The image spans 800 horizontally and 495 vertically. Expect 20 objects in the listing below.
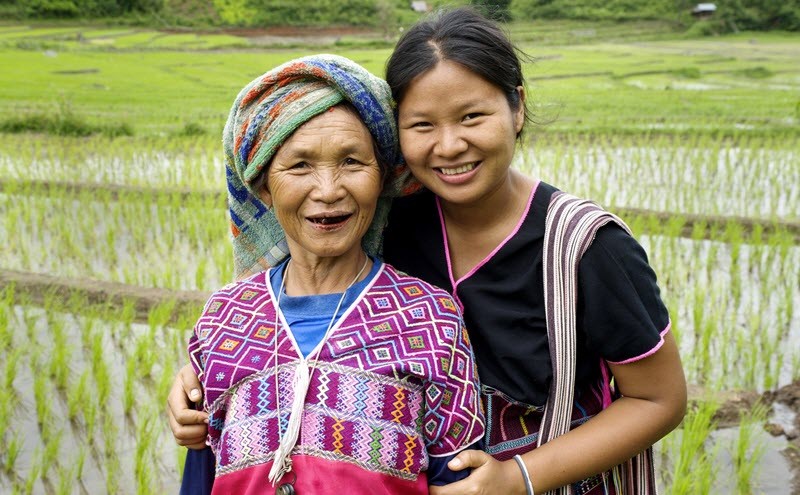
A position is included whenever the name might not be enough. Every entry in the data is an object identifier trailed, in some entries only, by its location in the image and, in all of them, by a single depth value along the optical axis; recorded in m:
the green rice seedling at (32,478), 2.30
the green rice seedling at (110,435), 2.57
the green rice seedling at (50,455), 2.41
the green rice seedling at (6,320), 3.29
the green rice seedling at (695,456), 2.23
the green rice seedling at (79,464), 2.41
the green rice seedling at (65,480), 2.28
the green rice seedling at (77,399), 2.78
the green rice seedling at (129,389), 2.81
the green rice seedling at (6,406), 2.61
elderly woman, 1.18
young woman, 1.23
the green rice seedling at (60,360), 3.01
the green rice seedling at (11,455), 2.43
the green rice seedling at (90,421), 2.65
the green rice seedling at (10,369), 2.89
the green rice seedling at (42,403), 2.72
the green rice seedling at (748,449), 2.36
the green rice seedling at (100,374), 2.85
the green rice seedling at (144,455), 2.30
